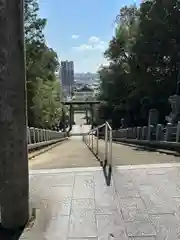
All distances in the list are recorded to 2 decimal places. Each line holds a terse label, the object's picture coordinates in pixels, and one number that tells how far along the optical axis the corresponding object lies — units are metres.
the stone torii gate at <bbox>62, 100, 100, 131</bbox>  39.51
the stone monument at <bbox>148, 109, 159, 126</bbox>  10.29
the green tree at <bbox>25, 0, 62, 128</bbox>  14.96
